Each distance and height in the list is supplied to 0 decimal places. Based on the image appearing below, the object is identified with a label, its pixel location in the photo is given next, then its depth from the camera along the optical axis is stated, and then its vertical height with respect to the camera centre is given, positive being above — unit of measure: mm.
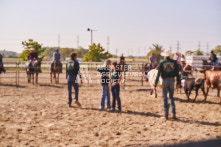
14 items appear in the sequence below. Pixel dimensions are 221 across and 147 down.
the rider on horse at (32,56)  13903 +720
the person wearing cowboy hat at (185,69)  12367 -138
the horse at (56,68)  13773 -96
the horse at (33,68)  13425 -98
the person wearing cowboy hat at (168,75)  5645 -227
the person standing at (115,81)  6574 -462
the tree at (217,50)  59012 +4815
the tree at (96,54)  33531 +2100
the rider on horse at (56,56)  13719 +710
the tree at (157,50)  47428 +4014
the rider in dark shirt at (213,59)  15770 +597
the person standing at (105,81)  6750 -484
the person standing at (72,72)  7105 -188
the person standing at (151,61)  15840 +402
